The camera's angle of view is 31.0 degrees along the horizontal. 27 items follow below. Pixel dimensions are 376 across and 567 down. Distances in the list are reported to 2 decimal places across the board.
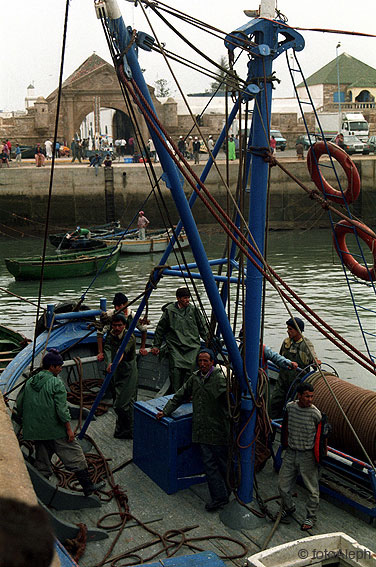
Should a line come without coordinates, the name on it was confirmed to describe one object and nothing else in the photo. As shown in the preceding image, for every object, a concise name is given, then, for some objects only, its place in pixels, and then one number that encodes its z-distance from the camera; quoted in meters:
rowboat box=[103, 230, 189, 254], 30.28
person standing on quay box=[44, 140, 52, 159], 44.95
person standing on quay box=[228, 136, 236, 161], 41.08
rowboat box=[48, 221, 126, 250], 29.84
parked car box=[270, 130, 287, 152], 47.03
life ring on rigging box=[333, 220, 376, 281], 7.14
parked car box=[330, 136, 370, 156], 43.47
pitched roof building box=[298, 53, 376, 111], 69.75
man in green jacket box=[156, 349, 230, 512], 6.48
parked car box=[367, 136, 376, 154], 44.99
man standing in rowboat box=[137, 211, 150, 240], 30.56
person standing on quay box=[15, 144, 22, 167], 43.11
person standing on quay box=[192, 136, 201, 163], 40.90
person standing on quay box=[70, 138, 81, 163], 43.50
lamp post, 49.34
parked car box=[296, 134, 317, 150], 46.19
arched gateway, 50.59
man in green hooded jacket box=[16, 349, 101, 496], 6.34
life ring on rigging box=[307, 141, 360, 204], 7.32
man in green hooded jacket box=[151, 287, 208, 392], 8.27
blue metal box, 6.68
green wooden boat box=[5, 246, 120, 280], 25.17
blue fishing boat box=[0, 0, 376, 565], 5.97
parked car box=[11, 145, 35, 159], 48.31
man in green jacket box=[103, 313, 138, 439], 8.09
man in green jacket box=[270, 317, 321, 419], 7.73
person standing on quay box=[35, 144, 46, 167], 40.10
